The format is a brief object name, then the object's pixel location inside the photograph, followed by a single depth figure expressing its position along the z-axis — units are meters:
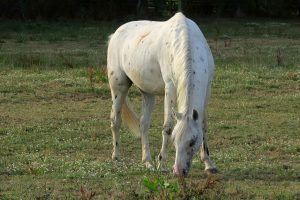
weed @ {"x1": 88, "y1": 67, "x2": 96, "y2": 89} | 24.95
